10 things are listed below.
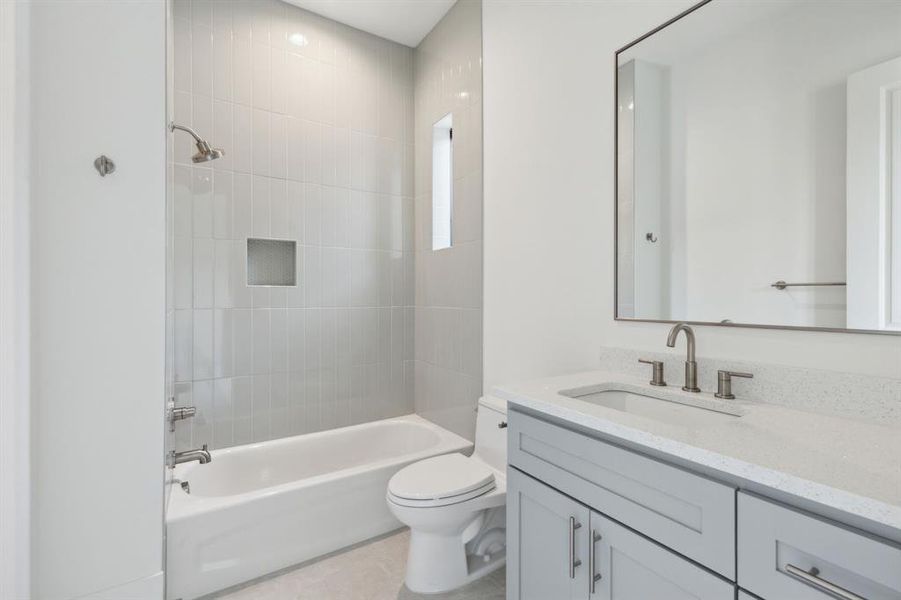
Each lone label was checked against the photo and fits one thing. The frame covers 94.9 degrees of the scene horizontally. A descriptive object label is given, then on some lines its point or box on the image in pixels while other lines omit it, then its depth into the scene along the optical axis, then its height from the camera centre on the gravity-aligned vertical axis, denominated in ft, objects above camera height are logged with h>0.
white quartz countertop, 1.97 -0.92
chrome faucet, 4.02 -0.60
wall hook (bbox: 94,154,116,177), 4.19 +1.33
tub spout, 5.89 -2.30
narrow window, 8.87 +2.48
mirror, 3.18 +1.22
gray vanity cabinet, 2.68 -2.00
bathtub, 5.32 -3.15
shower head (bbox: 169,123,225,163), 6.22 +2.22
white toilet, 5.13 -2.71
